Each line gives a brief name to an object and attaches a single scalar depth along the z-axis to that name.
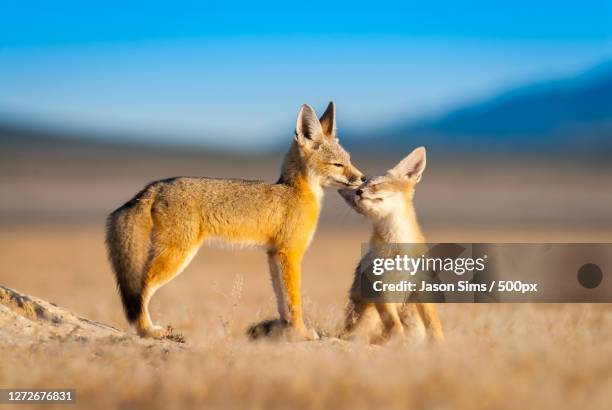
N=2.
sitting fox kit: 16.42
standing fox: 16.37
